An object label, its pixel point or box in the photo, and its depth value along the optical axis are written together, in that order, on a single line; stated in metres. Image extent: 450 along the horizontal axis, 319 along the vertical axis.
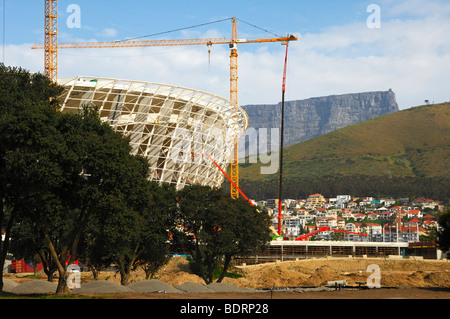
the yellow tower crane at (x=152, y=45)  115.44
